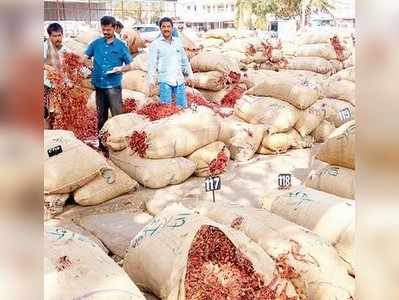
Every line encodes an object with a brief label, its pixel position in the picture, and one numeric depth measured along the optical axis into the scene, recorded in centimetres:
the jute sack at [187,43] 941
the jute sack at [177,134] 441
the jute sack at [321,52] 1152
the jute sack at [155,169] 436
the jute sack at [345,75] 728
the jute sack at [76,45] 839
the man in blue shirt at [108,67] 538
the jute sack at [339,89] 687
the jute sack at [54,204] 386
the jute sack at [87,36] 904
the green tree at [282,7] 2947
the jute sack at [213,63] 809
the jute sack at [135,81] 752
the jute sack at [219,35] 1513
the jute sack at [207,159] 474
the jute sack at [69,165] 382
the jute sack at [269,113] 562
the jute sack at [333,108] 632
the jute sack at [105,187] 401
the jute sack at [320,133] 604
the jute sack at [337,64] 1115
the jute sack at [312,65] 1086
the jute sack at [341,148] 358
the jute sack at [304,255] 225
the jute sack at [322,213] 254
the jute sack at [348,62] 1094
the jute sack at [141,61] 772
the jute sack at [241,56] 1181
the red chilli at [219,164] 480
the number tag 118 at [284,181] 355
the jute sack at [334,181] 339
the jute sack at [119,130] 462
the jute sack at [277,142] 559
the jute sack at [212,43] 1413
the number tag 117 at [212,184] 317
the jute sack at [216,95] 810
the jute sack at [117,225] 330
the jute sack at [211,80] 802
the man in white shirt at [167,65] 577
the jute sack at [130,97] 670
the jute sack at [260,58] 1195
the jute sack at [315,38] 1243
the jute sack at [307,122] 584
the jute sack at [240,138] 531
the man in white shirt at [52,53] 537
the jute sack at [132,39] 902
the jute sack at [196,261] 205
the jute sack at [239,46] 1230
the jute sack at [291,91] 574
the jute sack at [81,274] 173
